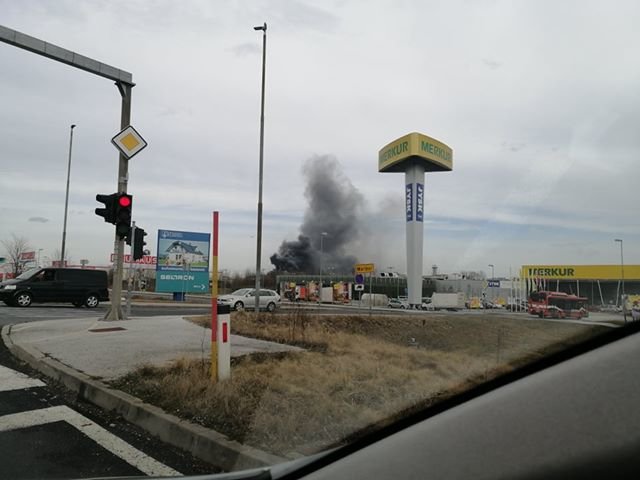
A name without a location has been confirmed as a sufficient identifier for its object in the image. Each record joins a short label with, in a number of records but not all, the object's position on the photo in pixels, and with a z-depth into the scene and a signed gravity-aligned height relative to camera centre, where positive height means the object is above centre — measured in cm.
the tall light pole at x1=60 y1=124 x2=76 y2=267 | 3603 +534
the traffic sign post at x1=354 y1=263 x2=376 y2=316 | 3331 +102
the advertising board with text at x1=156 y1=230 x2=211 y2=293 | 3744 +145
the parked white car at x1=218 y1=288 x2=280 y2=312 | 2900 -94
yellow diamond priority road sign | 1366 +372
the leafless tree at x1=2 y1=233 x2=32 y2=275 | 6081 +245
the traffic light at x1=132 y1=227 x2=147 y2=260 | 1614 +117
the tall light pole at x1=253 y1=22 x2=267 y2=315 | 2072 +440
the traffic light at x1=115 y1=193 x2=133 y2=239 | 1351 +178
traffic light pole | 1481 +261
